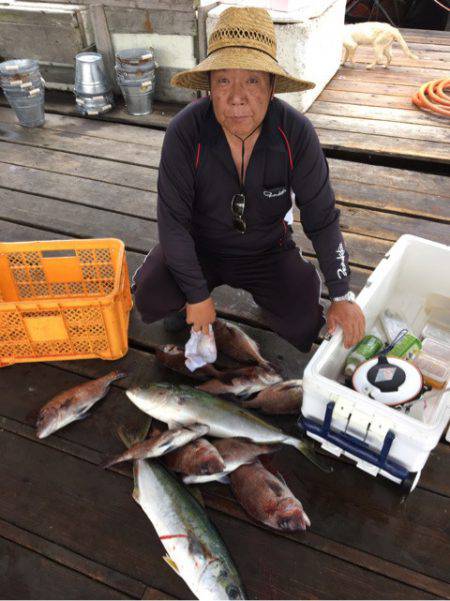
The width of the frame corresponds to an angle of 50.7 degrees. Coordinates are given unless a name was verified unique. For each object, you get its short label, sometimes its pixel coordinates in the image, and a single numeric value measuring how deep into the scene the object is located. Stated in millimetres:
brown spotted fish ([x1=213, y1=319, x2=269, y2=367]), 2277
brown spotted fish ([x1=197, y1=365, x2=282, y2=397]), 2082
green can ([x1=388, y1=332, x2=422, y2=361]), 1983
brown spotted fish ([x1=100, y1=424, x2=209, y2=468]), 1786
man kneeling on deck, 1720
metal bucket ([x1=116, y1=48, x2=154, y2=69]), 4430
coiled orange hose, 4453
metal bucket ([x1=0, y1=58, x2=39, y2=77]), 4355
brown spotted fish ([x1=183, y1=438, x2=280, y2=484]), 1766
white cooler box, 1545
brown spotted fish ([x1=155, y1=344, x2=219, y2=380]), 2244
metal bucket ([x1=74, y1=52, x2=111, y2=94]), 4590
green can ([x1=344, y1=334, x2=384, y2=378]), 1945
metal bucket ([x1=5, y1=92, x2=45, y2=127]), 4497
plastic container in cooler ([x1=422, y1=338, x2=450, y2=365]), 2078
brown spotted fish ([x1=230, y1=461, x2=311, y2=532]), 1652
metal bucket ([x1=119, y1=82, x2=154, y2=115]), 4605
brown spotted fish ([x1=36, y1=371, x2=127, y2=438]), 2012
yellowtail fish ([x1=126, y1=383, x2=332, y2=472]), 1882
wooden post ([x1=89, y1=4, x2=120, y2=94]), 4633
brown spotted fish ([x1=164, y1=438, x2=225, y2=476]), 1724
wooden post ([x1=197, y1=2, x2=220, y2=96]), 4305
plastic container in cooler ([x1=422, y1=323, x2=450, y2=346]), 2221
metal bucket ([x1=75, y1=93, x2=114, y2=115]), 4781
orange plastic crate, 2102
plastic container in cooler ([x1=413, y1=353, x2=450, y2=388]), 1943
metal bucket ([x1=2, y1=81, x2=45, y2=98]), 4406
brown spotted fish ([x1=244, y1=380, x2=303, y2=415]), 2035
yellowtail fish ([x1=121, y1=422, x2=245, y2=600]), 1486
